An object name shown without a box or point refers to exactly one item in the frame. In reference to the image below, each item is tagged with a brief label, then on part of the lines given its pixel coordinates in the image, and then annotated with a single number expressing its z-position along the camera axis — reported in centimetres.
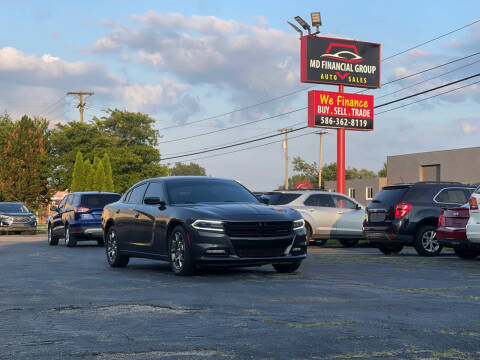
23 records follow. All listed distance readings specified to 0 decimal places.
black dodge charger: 1169
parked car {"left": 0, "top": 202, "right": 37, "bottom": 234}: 3566
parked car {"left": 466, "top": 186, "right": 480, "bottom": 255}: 1445
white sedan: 2258
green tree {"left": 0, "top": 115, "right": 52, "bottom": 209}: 7275
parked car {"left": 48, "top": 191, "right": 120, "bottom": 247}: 2344
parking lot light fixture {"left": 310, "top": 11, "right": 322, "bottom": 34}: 3672
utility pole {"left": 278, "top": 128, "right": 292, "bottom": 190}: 7806
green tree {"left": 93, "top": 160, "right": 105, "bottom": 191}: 7100
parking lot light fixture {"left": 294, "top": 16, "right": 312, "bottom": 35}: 3659
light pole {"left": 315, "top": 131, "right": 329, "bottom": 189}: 8512
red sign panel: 3600
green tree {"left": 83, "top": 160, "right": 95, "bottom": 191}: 7119
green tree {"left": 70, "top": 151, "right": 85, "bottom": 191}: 7188
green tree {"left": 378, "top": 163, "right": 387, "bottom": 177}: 14898
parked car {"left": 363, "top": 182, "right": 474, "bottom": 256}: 1788
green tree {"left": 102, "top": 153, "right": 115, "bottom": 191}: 7112
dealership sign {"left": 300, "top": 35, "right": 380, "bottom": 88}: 3681
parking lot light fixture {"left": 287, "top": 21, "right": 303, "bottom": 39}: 3705
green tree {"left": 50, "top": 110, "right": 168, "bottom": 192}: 8744
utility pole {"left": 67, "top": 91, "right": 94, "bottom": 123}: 8488
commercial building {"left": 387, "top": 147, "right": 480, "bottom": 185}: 5584
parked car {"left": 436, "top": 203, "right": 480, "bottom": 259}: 1562
